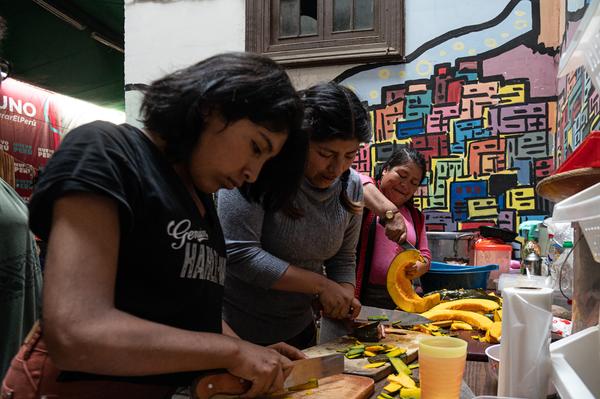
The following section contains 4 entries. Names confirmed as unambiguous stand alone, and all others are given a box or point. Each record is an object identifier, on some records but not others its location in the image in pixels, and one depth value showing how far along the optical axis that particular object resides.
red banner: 6.65
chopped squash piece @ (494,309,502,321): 2.16
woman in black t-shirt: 0.89
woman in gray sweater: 1.75
